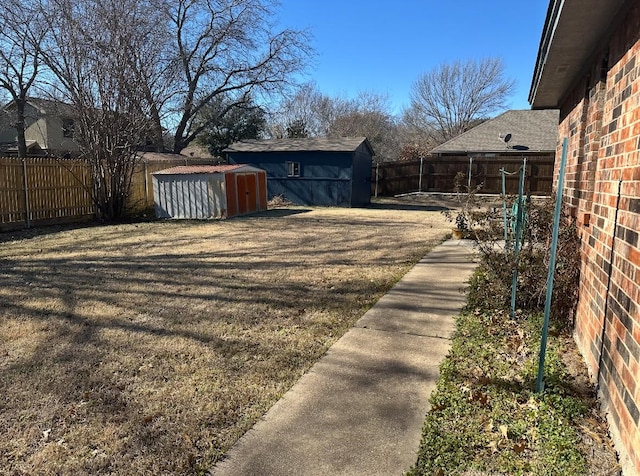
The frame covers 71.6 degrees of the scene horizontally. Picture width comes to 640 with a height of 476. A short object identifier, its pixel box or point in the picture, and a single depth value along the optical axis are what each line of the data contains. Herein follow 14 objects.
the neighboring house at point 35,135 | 31.33
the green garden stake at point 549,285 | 2.92
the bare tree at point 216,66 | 29.98
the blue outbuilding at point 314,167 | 19.16
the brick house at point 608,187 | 2.25
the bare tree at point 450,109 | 42.16
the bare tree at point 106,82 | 12.93
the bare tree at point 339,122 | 42.33
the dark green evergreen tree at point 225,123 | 32.41
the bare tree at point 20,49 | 17.28
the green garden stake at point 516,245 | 4.36
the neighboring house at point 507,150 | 21.94
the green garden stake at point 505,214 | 4.98
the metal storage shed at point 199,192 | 14.78
